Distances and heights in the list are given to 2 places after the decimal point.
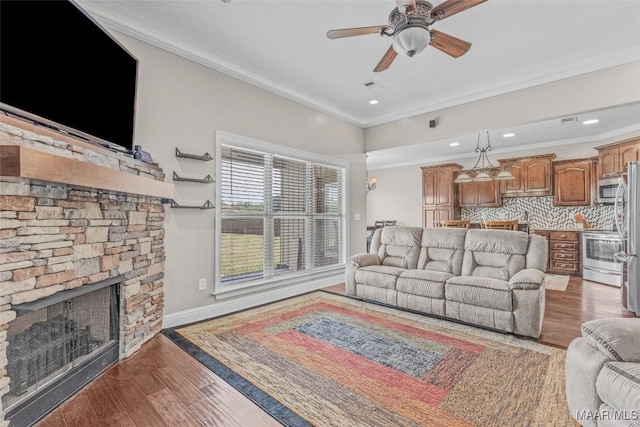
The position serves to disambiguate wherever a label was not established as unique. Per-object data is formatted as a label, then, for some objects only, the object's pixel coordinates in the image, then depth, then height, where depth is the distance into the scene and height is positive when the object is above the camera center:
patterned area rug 1.79 -1.16
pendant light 5.38 +0.74
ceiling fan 2.08 +1.42
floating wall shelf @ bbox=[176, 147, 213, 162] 3.12 +0.64
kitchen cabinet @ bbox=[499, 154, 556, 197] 6.38 +0.85
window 3.64 +0.05
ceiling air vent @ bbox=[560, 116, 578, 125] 4.89 +1.59
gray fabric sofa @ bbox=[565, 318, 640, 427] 1.25 -0.73
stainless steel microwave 5.28 +0.46
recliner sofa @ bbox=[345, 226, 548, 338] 2.92 -0.69
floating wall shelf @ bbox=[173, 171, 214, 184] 3.11 +0.40
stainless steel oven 4.94 -0.72
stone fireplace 1.55 -0.22
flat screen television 1.60 +0.92
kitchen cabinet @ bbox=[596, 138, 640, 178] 5.02 +1.04
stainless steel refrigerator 3.60 -0.25
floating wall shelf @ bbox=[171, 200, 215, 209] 3.09 +0.11
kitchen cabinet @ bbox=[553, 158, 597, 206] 5.97 +0.69
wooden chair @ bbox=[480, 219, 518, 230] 5.35 -0.17
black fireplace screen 1.63 -0.78
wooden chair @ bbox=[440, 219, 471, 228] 5.80 -0.16
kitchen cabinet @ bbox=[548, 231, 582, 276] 5.84 -0.74
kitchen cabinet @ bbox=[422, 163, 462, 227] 7.51 +0.56
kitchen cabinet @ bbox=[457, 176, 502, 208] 7.02 +0.51
